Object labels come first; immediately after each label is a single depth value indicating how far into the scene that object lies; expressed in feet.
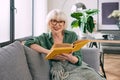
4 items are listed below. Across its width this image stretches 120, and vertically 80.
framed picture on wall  18.21
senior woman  6.84
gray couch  4.91
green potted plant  11.97
